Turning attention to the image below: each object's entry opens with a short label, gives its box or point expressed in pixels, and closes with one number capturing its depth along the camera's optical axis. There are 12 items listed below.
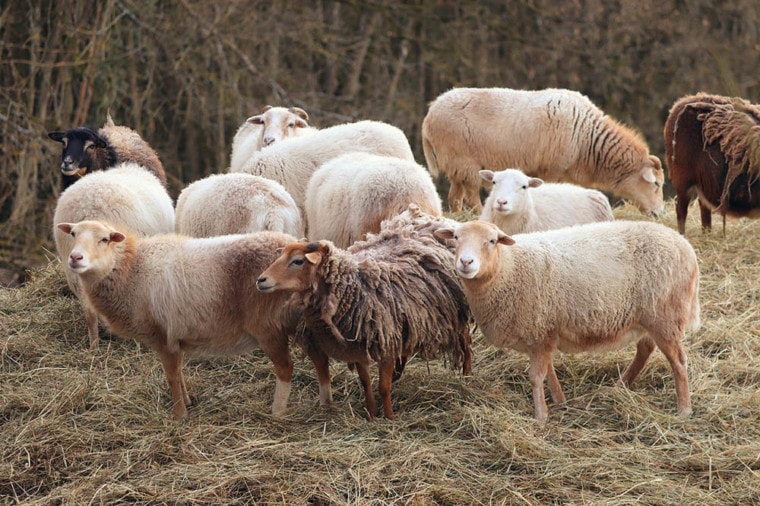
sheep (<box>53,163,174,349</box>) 13.84
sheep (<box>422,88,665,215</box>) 19.30
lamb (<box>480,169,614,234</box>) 14.31
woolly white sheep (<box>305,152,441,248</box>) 13.79
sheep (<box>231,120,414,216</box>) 16.58
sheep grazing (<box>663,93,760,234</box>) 16.55
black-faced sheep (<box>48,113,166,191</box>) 15.88
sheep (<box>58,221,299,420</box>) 11.60
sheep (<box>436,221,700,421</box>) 11.24
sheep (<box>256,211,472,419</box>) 11.12
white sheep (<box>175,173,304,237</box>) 13.58
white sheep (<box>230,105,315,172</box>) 18.36
